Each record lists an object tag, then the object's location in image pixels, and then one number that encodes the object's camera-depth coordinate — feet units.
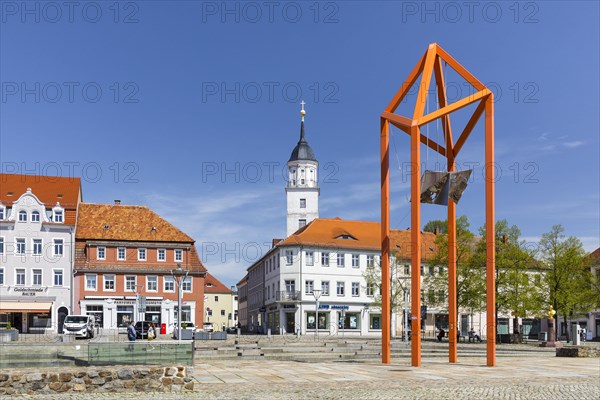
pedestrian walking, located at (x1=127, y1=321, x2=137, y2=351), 118.93
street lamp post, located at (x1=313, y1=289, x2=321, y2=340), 236.84
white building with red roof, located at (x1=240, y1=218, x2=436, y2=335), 259.39
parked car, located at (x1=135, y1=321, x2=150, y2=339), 160.64
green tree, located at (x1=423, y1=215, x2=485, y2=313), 188.96
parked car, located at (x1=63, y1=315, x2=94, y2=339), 164.96
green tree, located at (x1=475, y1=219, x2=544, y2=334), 189.78
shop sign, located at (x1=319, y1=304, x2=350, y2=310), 259.60
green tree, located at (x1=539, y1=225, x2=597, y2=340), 196.54
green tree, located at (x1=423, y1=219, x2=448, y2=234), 336.39
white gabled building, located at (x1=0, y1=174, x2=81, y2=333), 213.87
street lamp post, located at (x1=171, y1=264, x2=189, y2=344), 135.16
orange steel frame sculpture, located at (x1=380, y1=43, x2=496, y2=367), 84.94
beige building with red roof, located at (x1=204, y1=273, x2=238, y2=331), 425.69
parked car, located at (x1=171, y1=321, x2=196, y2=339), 201.07
